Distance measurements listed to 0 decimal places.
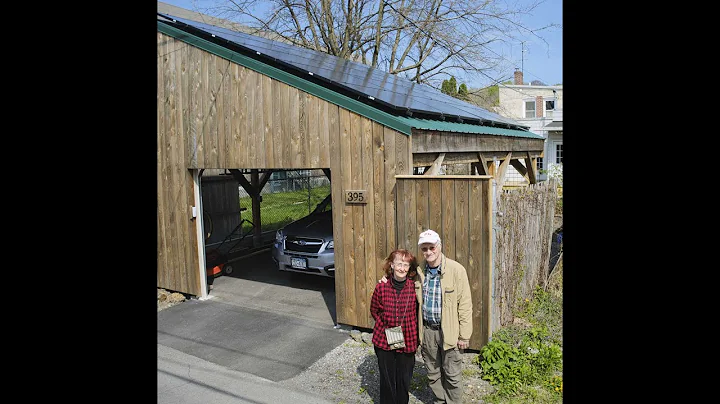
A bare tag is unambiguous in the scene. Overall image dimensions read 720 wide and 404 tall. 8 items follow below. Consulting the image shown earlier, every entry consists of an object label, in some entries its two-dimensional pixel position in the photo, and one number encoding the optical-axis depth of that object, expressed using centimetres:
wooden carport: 673
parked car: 948
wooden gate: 620
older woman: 459
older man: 466
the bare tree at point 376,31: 2377
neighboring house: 3081
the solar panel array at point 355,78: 738
